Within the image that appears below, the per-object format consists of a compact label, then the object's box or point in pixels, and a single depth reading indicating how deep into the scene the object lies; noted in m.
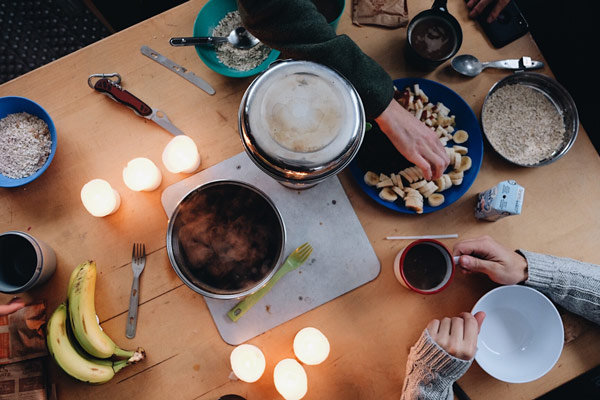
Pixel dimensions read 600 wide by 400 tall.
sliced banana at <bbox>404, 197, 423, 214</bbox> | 1.08
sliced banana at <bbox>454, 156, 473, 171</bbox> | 1.12
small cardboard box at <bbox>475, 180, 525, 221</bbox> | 1.02
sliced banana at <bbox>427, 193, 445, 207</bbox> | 1.10
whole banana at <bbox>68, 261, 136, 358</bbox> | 0.98
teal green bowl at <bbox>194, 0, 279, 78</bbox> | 1.11
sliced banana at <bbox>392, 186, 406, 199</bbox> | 1.10
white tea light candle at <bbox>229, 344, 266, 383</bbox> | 0.99
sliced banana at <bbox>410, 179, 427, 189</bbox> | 1.09
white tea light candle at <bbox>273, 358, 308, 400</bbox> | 0.98
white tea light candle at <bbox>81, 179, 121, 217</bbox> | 1.06
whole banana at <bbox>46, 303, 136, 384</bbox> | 0.96
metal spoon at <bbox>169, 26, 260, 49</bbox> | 1.08
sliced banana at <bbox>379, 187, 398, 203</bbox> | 1.09
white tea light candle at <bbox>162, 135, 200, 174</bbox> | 1.07
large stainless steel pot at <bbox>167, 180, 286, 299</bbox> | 0.99
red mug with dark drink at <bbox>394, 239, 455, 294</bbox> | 1.03
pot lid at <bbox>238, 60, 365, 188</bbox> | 0.70
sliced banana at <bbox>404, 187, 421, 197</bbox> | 1.09
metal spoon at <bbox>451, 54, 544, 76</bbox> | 1.19
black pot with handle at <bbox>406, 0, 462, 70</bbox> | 1.14
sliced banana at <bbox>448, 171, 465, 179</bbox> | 1.10
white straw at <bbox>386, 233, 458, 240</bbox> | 1.13
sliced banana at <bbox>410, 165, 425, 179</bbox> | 1.09
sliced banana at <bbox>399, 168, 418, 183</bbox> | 1.10
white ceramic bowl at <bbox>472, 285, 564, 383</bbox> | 1.03
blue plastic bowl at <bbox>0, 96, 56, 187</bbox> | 1.05
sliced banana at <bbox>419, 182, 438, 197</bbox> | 1.08
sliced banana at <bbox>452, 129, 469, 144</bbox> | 1.14
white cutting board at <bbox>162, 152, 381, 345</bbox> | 1.07
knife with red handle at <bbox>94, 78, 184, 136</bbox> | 1.12
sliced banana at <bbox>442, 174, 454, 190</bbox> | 1.10
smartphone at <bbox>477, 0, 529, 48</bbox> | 1.21
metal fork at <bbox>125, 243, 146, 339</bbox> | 1.07
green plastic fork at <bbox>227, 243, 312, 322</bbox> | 1.04
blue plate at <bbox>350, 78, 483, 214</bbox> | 1.10
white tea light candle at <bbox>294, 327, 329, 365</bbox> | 1.01
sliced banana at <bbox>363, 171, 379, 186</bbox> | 1.10
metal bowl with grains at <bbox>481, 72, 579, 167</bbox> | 1.15
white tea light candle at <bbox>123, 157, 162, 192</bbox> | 1.07
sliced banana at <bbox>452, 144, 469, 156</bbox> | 1.13
